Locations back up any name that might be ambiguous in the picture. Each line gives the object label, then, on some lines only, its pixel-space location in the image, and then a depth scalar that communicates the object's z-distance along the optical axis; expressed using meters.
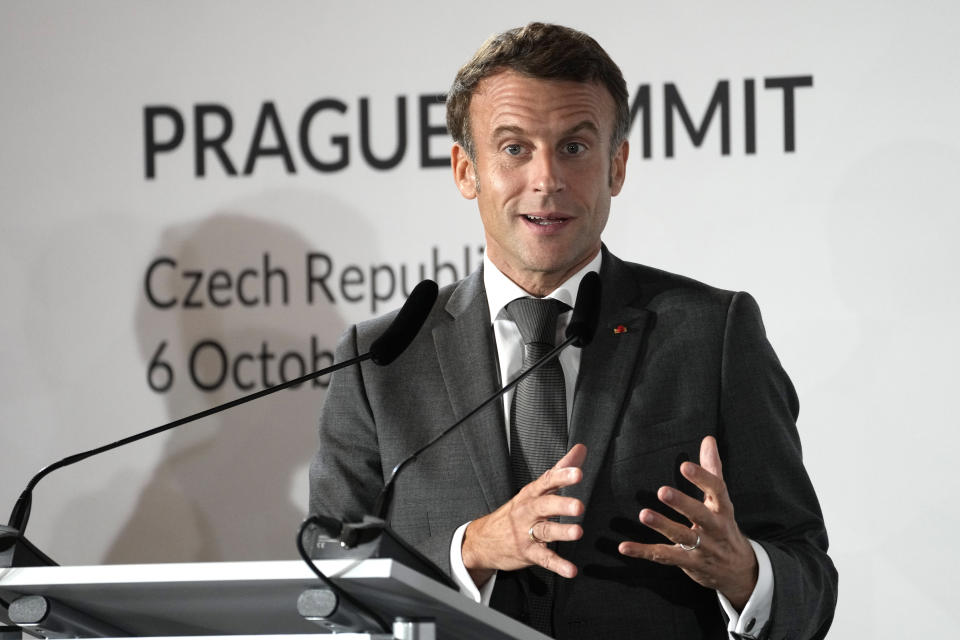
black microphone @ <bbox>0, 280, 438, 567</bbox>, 4.64
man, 4.79
